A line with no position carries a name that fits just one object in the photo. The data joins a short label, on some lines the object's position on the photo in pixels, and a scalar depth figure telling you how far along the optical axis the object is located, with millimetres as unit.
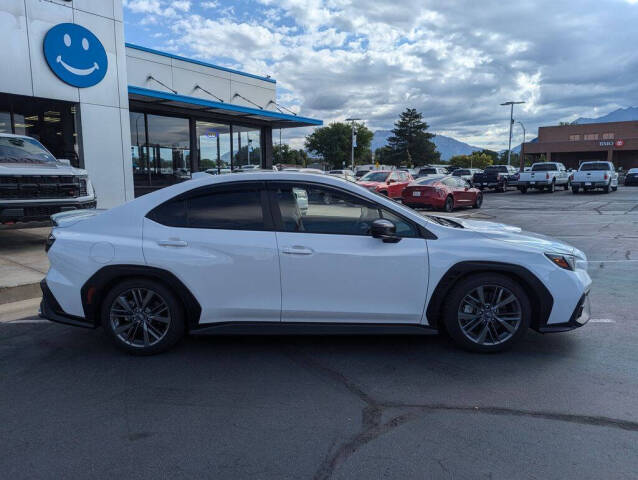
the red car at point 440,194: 17688
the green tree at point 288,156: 95938
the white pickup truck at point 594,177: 27328
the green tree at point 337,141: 91125
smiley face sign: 12594
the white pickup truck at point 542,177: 29094
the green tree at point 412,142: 95625
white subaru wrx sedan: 3953
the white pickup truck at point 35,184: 8594
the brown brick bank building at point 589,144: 64312
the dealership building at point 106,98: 12336
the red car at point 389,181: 20094
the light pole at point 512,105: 48562
